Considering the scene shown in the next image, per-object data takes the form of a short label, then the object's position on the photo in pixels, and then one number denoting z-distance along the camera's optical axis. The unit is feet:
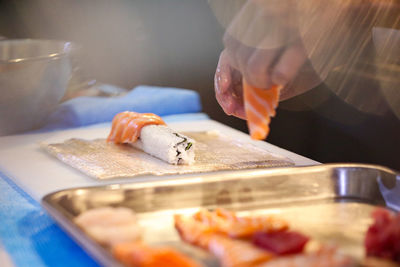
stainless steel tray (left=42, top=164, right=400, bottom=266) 3.66
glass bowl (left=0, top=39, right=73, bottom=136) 5.35
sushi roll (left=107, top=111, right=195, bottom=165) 4.75
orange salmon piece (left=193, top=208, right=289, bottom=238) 3.53
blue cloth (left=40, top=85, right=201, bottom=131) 5.84
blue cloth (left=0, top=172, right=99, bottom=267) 3.57
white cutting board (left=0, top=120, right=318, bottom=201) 4.45
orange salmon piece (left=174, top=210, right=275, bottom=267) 3.30
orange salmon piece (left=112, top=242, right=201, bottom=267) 3.20
